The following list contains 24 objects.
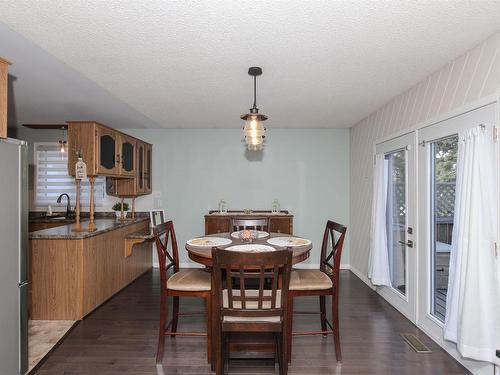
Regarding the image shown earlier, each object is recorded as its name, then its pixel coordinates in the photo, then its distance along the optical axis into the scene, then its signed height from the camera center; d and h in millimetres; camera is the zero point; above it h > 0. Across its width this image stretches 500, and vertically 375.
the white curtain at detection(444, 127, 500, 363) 1992 -469
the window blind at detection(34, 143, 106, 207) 4988 +178
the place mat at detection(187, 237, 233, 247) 2668 -486
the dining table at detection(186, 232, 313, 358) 2346 -1254
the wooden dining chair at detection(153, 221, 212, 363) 2332 -781
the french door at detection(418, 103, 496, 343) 2541 -252
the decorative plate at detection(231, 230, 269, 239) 3136 -489
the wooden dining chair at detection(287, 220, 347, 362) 2346 -797
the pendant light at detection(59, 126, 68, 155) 4793 +742
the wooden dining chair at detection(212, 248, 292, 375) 1878 -752
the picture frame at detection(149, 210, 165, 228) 4745 -439
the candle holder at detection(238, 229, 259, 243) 2847 -448
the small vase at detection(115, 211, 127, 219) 4834 -409
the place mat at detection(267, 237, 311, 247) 2693 -495
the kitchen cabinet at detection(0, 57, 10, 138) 1901 +601
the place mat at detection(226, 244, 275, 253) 2424 -484
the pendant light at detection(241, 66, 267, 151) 2602 +538
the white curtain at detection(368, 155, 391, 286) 3592 -540
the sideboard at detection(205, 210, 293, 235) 4531 -523
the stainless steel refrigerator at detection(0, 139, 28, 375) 1893 -436
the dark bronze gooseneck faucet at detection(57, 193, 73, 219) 4734 -290
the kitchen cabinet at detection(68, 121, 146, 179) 3400 +495
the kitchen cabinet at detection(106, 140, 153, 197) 4516 +123
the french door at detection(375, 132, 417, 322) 3047 -364
